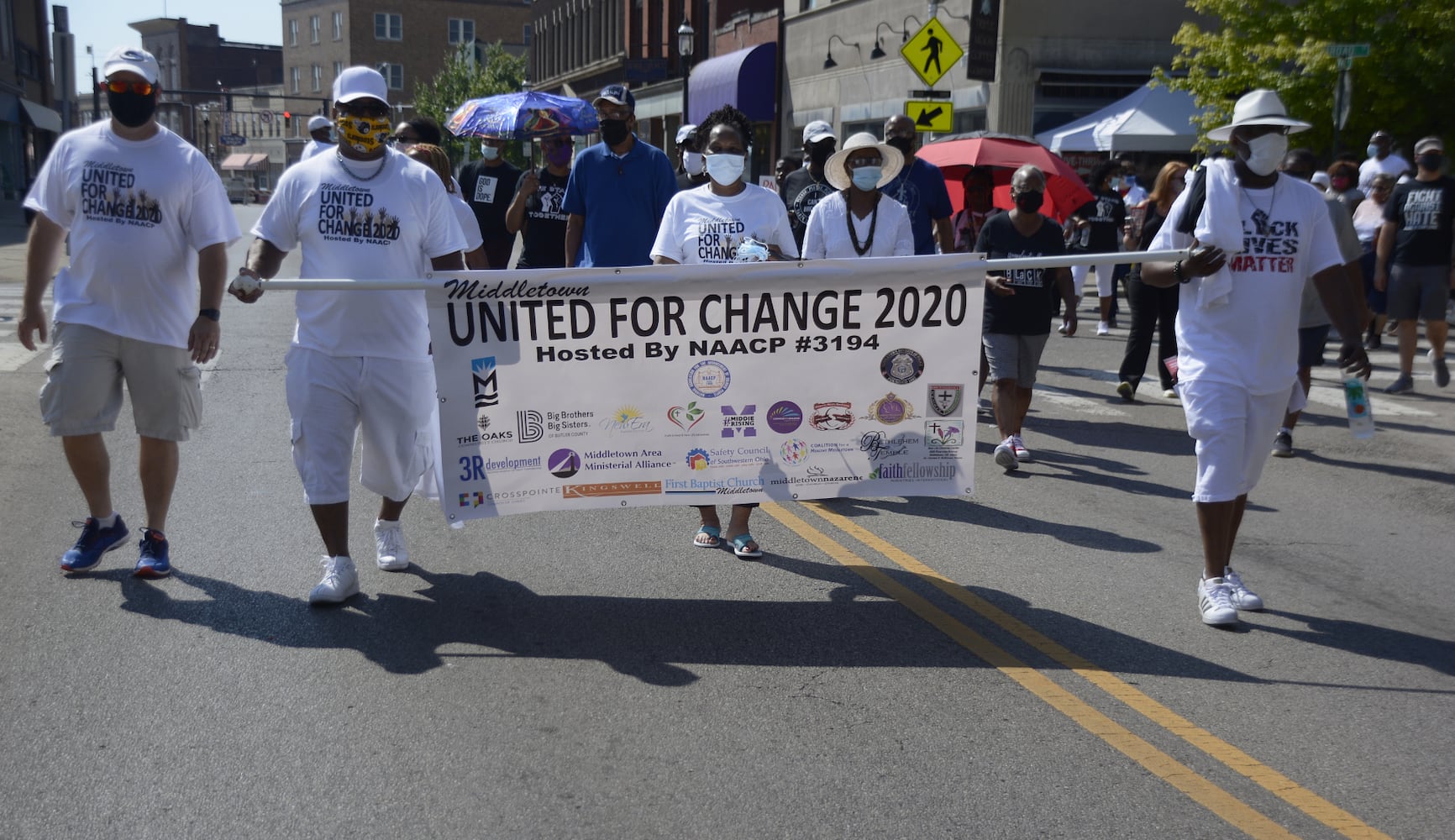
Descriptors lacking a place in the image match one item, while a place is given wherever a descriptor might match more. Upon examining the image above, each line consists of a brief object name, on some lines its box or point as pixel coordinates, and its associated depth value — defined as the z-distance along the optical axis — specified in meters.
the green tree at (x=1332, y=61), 19.61
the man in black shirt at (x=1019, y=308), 8.84
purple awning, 37.59
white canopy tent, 22.83
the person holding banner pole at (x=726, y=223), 6.51
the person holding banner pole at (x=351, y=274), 5.44
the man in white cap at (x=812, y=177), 9.93
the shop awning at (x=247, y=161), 111.44
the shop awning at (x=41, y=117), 52.67
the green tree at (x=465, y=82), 64.56
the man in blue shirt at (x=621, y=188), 7.75
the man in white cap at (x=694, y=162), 9.27
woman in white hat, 7.69
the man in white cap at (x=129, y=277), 5.66
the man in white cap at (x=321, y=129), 13.64
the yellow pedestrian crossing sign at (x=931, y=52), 18.03
